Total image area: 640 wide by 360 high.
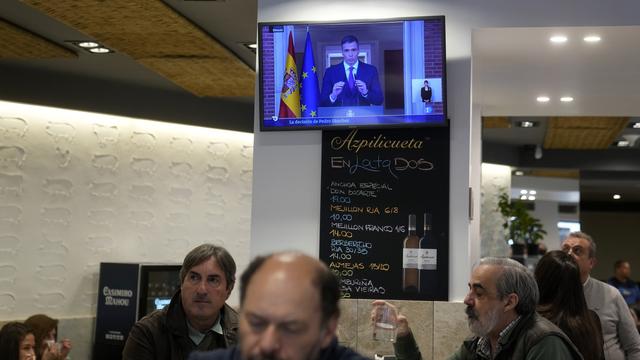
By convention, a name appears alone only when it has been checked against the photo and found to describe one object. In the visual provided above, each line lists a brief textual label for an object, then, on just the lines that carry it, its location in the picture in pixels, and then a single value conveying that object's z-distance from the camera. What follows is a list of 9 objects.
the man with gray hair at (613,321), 4.82
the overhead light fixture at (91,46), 7.41
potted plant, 11.77
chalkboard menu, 5.09
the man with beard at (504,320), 3.20
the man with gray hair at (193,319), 3.20
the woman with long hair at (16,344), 6.13
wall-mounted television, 5.05
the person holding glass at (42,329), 6.62
